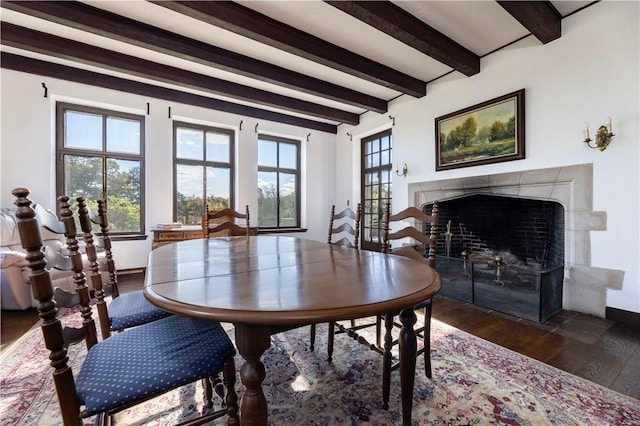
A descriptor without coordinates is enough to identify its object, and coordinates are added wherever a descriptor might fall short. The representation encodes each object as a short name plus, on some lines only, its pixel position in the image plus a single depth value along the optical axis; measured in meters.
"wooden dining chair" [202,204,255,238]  2.57
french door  4.82
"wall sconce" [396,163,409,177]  4.18
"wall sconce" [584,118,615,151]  2.30
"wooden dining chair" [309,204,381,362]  1.76
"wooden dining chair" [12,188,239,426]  0.72
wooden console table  3.75
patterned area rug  1.28
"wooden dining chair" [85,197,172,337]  1.34
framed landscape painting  2.92
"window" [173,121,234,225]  4.38
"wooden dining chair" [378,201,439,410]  1.36
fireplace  2.55
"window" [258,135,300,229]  5.13
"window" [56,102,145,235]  3.65
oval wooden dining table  0.71
